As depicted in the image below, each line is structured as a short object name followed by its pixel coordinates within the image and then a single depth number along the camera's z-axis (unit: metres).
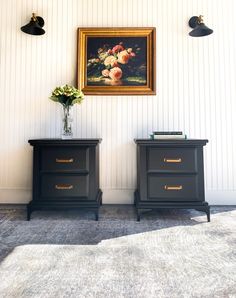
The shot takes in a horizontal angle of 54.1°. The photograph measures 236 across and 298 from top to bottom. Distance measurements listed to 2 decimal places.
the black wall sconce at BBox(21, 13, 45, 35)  2.36
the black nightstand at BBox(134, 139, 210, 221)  1.94
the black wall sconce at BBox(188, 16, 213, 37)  2.35
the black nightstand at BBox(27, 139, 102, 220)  1.95
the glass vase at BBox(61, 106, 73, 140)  2.19
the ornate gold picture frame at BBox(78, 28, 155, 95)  2.49
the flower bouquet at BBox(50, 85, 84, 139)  2.15
